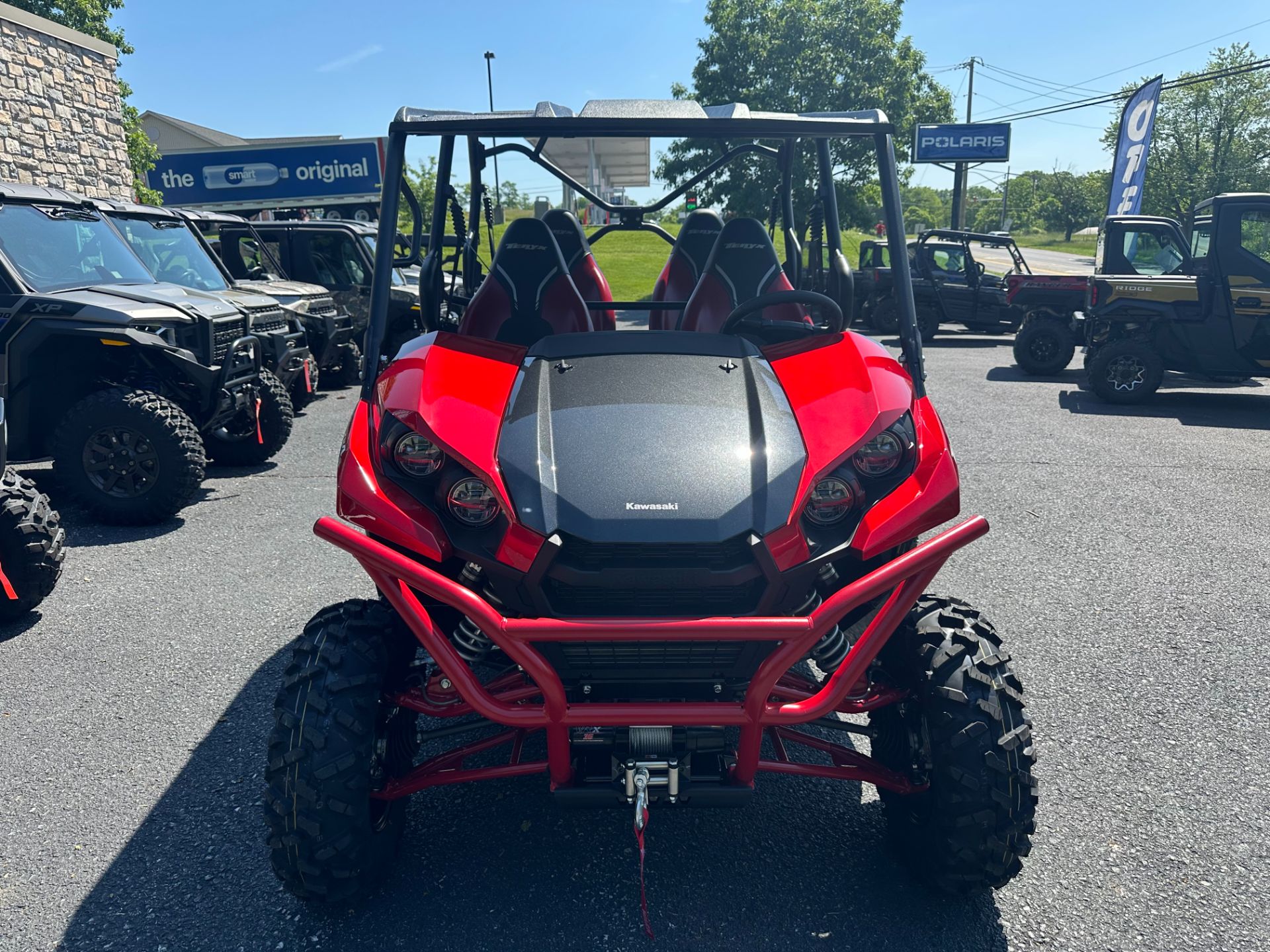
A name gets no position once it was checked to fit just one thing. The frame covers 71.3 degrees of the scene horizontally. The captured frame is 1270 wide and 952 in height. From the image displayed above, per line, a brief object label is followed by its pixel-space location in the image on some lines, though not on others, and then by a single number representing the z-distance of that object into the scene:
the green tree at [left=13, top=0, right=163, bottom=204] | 20.75
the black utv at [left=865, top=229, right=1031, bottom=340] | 15.90
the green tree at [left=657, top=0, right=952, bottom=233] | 24.70
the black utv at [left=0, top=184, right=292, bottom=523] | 5.39
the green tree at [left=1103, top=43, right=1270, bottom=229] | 44.19
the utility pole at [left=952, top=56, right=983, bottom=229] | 27.69
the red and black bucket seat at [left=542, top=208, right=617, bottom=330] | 4.26
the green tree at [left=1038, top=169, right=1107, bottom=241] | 85.56
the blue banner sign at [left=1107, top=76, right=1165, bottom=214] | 17.86
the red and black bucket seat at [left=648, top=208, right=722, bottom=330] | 4.32
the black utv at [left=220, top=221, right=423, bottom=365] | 10.72
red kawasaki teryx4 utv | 1.99
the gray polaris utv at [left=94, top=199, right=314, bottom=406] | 6.98
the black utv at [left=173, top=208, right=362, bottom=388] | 8.82
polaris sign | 26.45
